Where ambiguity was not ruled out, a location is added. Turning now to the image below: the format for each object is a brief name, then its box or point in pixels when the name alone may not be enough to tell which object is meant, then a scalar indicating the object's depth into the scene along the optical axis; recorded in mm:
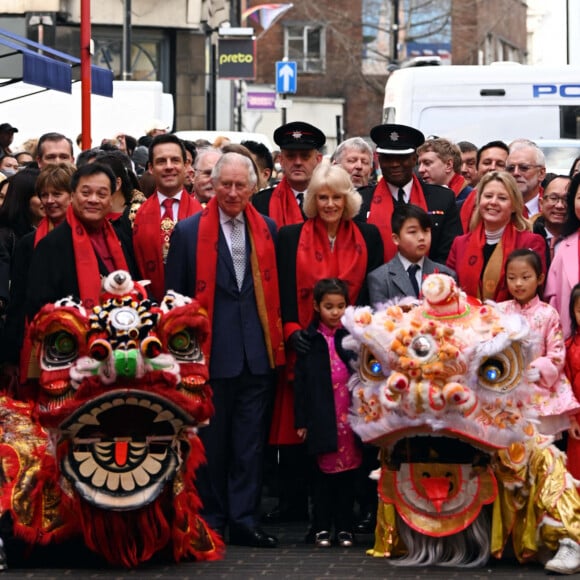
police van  20609
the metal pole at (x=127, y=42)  32062
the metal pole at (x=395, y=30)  42078
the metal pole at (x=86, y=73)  17781
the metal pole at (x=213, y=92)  39531
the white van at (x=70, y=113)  23312
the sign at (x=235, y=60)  38000
